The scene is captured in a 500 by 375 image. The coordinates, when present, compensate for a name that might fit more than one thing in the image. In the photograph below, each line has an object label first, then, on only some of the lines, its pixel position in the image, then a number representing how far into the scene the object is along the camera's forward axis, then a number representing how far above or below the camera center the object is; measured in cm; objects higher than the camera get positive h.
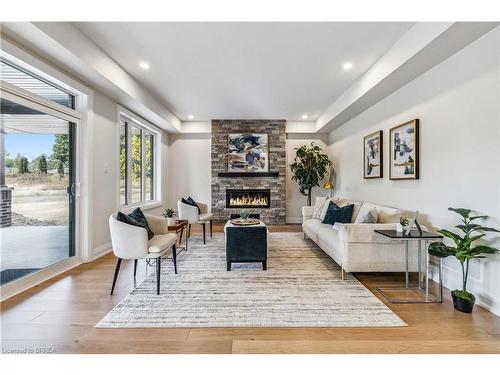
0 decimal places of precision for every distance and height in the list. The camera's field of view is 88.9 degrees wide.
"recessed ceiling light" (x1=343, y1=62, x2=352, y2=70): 373 +180
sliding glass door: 276 -6
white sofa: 301 -77
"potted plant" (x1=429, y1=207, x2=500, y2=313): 231 -61
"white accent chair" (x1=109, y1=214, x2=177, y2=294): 271 -64
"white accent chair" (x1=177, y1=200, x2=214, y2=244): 511 -59
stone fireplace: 717 +24
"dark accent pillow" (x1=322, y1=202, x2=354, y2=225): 431 -50
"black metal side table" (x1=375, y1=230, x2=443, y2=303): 263 -88
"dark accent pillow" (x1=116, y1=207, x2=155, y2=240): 279 -40
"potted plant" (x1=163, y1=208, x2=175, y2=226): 426 -57
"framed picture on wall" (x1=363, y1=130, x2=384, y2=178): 442 +57
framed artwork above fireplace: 716 +94
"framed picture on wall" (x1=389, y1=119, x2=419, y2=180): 345 +51
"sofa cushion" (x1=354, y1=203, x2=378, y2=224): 349 -43
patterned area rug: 223 -118
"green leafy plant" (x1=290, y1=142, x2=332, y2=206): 675 +48
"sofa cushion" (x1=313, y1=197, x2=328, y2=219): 525 -44
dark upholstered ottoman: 343 -80
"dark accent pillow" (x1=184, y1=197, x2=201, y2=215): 530 -36
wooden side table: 394 -67
